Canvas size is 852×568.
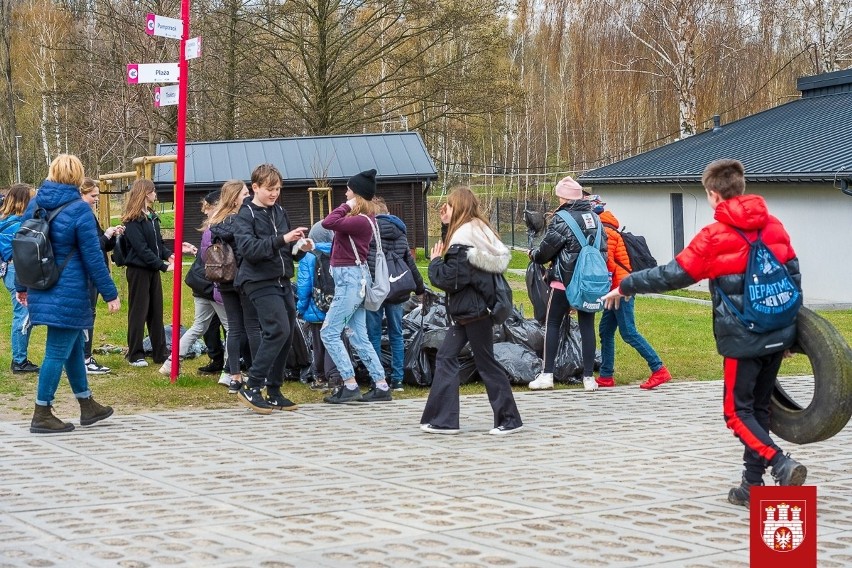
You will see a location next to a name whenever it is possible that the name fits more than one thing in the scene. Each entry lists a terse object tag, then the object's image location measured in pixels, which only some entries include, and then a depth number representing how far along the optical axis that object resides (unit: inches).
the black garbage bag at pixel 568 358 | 440.8
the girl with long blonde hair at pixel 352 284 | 378.6
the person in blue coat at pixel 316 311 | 410.9
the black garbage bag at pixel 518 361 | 434.3
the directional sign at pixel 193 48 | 406.3
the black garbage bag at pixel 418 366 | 429.1
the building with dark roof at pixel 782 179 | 903.7
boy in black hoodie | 359.6
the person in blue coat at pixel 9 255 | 429.4
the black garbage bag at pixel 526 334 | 449.7
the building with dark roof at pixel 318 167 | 1242.6
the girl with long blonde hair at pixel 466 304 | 328.8
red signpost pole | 408.5
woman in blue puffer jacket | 322.0
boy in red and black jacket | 240.7
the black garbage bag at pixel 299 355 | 426.6
